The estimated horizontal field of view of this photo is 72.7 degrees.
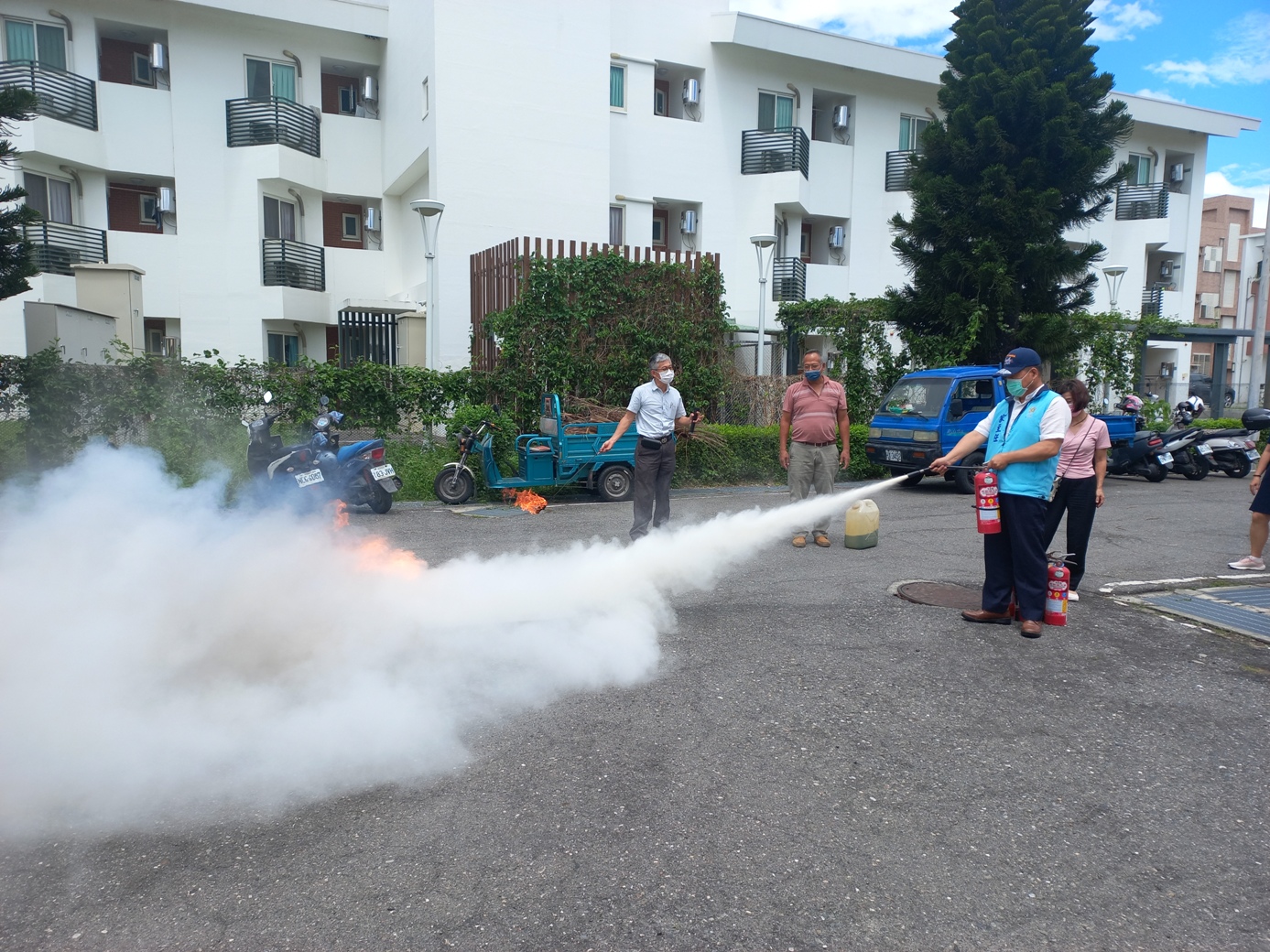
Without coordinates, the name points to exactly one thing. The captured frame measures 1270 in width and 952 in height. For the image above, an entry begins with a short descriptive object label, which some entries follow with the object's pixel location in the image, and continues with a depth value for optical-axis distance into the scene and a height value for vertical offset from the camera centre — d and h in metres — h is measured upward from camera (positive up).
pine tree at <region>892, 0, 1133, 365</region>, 17.39 +4.33
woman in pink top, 6.89 -0.78
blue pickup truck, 14.20 -0.65
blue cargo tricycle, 12.42 -1.23
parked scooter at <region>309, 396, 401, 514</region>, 10.87 -1.26
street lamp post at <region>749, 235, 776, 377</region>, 17.88 +2.75
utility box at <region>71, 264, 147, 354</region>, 17.75 +1.51
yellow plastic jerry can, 9.05 -1.55
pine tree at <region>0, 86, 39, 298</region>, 11.55 +1.91
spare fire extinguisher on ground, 6.24 -1.53
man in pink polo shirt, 9.05 -0.53
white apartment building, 19.56 +5.50
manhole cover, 6.88 -1.78
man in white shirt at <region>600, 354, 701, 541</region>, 8.29 -0.67
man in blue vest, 5.80 -0.62
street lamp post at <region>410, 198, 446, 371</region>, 14.80 +1.79
